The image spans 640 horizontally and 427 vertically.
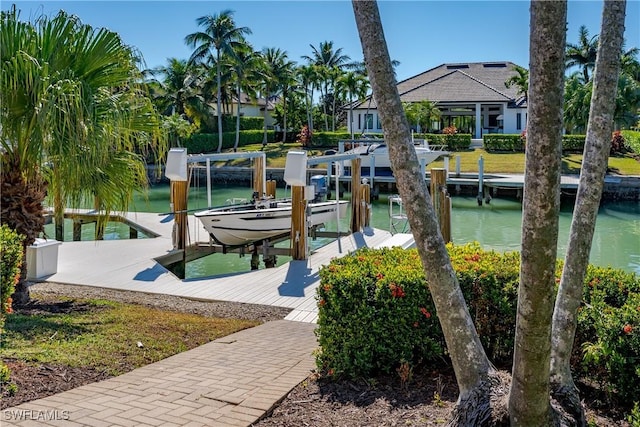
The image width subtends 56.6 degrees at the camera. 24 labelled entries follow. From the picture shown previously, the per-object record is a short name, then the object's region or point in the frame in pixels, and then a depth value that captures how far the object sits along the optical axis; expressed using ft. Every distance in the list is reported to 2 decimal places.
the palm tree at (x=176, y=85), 139.44
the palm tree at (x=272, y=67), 153.58
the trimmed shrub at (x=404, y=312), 14.51
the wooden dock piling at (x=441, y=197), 34.04
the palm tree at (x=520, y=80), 123.44
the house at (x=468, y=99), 136.46
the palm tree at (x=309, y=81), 161.89
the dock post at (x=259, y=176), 47.11
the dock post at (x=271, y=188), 50.95
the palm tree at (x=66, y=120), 19.53
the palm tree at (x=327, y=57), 184.16
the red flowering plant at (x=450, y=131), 127.94
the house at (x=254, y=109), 178.14
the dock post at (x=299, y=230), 39.01
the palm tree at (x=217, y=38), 133.69
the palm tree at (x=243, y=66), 137.06
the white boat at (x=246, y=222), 41.65
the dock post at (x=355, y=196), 48.83
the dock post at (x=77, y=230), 55.62
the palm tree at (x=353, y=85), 152.76
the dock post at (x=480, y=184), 85.42
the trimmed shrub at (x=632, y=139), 88.09
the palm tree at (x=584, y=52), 128.85
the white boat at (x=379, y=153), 98.17
